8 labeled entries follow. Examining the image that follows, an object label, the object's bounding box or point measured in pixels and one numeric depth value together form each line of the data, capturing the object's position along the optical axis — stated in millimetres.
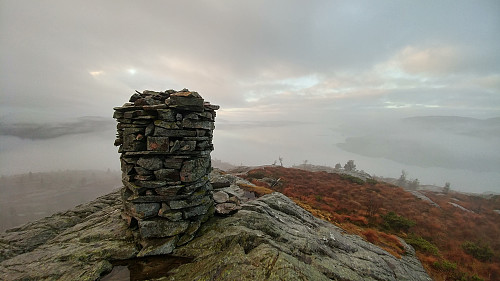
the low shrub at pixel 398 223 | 22580
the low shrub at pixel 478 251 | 19798
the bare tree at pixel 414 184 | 91088
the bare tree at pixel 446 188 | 61419
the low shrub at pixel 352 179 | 39938
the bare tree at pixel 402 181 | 96325
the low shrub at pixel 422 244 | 18653
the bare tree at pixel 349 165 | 87812
